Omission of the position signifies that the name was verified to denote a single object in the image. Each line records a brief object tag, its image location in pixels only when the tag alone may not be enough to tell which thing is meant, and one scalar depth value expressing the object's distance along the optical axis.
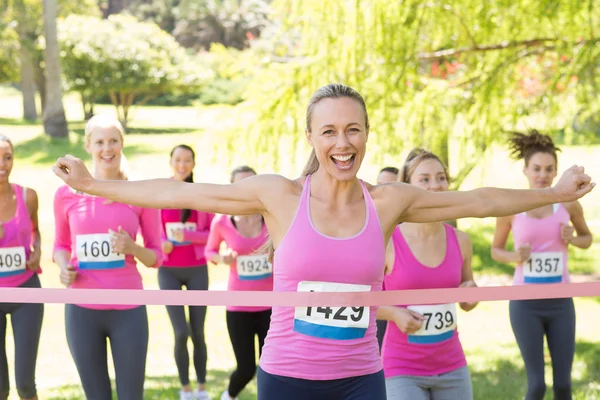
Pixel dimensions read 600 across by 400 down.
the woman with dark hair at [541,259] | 5.12
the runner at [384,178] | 5.70
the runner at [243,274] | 5.92
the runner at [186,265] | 6.60
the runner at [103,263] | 4.37
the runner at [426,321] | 3.88
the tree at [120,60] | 24.81
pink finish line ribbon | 2.97
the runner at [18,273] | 4.96
